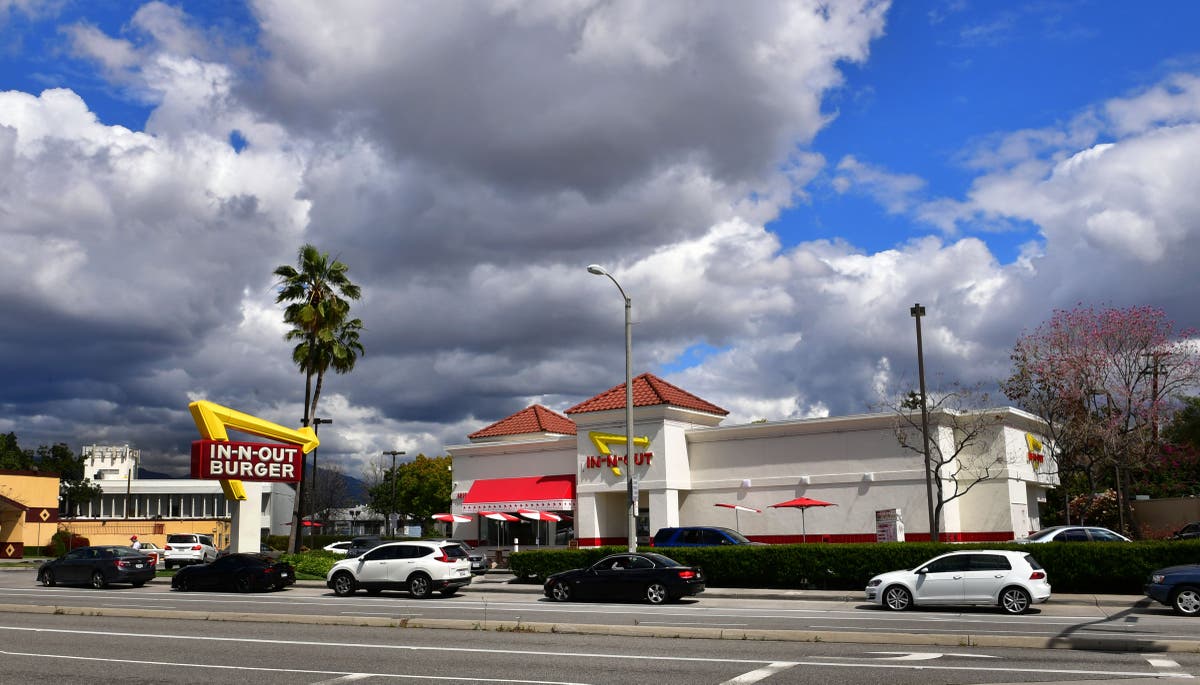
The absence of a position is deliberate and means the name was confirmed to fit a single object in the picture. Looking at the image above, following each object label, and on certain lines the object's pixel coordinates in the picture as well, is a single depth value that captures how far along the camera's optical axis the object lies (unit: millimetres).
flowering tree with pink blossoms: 38406
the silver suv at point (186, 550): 47062
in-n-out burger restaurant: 35156
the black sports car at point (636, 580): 24219
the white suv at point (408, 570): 26625
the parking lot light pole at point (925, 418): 31406
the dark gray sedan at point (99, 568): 32719
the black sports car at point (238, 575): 30312
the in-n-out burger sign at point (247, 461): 33656
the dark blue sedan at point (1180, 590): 20109
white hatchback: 21031
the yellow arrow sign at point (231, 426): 34125
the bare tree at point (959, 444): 34688
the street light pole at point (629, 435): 27750
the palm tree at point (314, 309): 42594
